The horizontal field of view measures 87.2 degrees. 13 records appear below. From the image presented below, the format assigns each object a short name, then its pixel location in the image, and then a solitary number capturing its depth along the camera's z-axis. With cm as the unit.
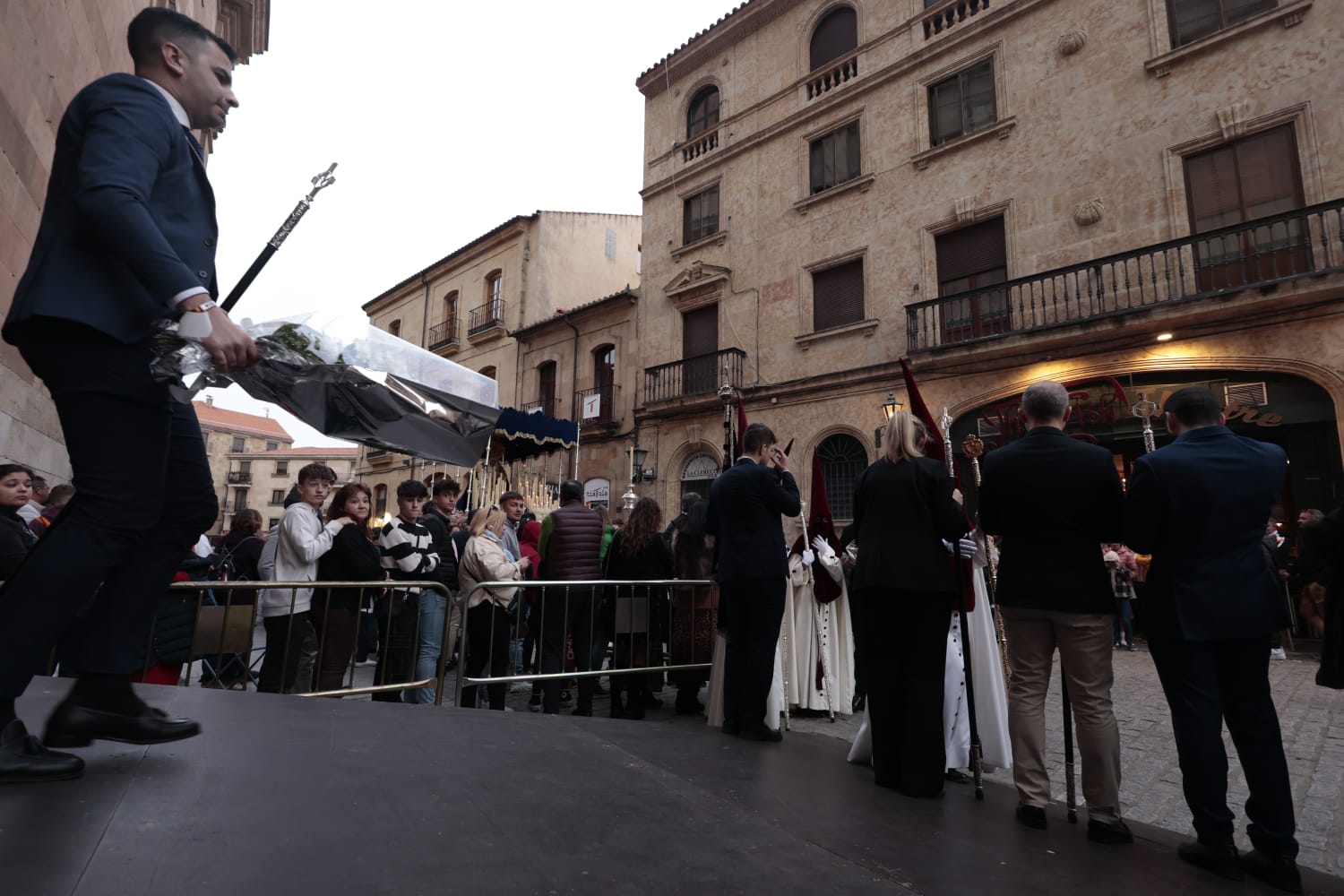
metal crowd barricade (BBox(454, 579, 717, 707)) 563
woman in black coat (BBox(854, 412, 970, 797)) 314
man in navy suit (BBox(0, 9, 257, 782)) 171
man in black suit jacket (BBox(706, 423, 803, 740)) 423
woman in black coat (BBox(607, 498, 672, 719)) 596
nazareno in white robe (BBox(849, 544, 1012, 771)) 372
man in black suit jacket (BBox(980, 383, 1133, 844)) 280
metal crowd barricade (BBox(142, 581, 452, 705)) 409
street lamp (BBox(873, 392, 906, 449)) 1387
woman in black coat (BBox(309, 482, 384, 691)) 484
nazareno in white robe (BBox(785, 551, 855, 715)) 609
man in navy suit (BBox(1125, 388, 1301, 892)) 250
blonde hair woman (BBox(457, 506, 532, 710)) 561
